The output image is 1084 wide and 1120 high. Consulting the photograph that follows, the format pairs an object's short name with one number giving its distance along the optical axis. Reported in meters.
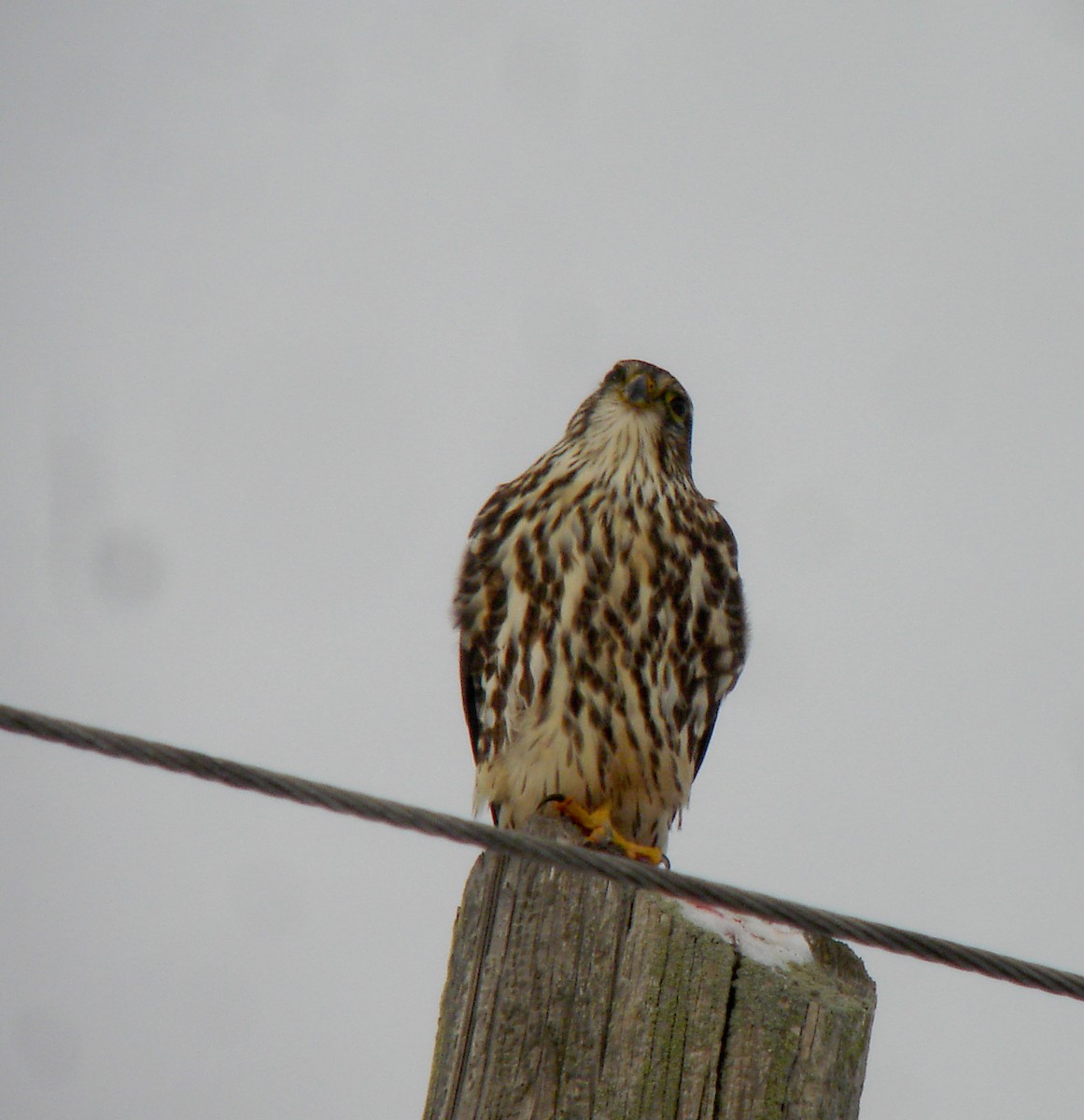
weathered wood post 8.23
